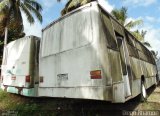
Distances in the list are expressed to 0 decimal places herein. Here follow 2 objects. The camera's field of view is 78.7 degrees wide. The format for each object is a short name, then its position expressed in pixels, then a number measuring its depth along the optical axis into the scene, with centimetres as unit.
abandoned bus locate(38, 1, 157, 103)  253
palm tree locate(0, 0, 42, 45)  1133
